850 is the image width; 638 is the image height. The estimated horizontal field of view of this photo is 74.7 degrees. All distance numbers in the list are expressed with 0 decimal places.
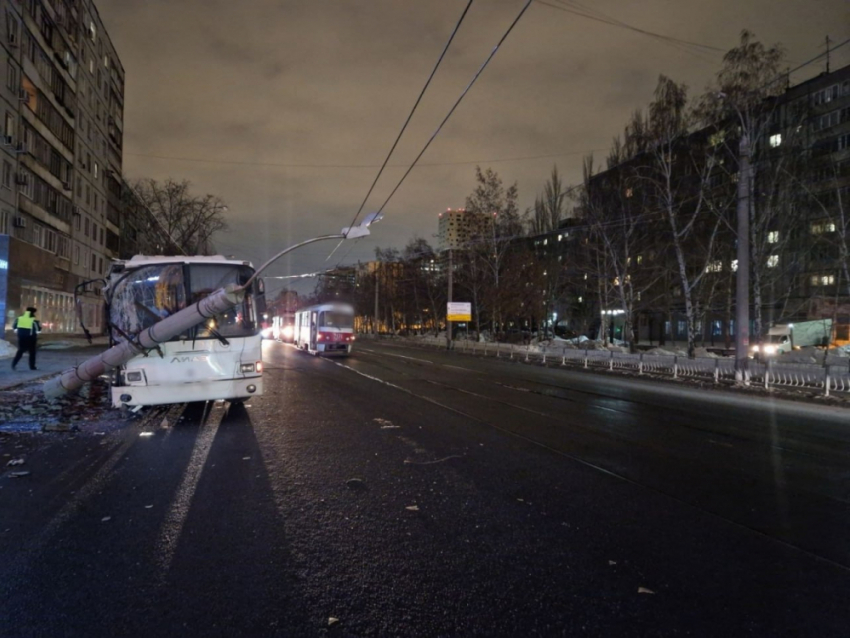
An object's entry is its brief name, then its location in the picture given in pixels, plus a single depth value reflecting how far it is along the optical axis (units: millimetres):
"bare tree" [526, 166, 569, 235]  45562
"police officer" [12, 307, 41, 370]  15297
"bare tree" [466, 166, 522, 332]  43344
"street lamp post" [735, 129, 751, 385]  17016
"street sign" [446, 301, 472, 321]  44844
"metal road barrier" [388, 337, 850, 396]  16656
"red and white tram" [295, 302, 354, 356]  30906
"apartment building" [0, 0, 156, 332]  27594
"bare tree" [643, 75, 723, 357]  27500
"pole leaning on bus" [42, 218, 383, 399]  8844
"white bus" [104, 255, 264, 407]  9156
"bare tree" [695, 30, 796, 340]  23964
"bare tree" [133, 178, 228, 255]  48312
